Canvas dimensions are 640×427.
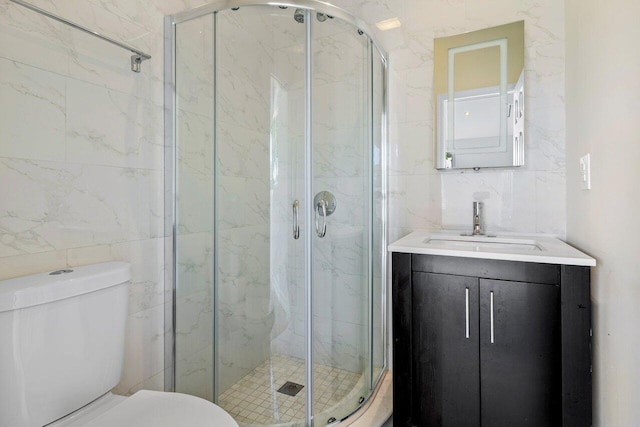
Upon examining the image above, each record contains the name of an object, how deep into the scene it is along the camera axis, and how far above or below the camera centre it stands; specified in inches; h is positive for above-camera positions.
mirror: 65.1 +22.8
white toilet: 34.6 -16.9
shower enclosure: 60.6 +1.3
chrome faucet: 67.1 -1.8
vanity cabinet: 44.4 -19.4
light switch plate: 46.8 +5.5
